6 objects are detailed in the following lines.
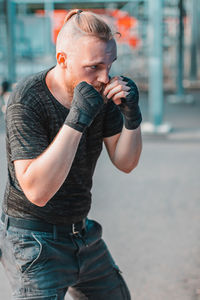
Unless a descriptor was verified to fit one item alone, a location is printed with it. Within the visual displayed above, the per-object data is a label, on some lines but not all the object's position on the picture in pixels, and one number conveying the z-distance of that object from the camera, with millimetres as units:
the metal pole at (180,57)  14336
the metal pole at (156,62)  9219
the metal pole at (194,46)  20109
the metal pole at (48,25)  17469
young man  1829
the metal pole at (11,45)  13815
